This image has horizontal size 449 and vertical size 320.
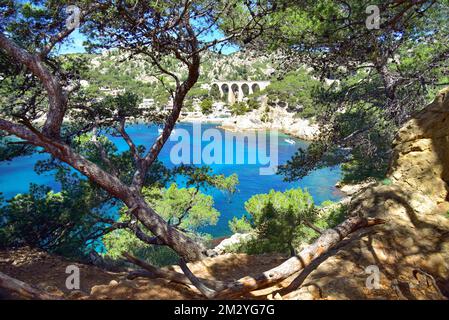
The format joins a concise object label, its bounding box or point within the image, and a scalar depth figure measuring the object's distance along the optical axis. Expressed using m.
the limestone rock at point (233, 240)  14.51
